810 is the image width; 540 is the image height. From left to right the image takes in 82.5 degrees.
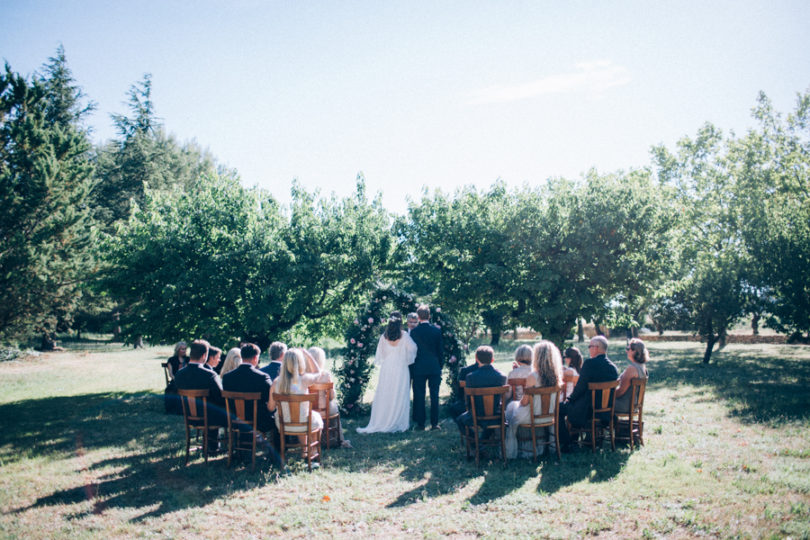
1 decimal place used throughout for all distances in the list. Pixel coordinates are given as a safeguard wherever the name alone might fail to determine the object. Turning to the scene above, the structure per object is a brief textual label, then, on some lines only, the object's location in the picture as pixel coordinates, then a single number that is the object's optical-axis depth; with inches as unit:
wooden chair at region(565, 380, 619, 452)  289.4
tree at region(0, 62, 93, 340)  845.8
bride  379.2
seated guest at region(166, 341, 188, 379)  431.8
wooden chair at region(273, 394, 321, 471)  268.1
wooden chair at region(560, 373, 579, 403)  316.8
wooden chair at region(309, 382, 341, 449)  306.3
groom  383.2
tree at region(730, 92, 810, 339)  709.3
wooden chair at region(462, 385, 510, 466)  275.6
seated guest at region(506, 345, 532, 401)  293.6
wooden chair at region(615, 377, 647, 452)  295.1
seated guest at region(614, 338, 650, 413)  302.7
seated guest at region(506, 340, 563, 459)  278.2
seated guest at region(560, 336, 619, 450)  290.0
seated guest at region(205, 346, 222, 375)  352.8
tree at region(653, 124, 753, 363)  837.2
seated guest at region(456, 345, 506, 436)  281.0
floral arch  450.9
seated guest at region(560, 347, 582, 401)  330.6
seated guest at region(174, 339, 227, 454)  293.4
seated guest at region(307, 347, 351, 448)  317.7
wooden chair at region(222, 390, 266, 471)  282.7
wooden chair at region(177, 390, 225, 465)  287.4
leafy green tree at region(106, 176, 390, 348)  525.3
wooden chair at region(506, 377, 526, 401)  285.6
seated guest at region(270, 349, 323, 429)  276.4
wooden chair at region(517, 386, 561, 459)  275.6
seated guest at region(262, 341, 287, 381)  326.0
